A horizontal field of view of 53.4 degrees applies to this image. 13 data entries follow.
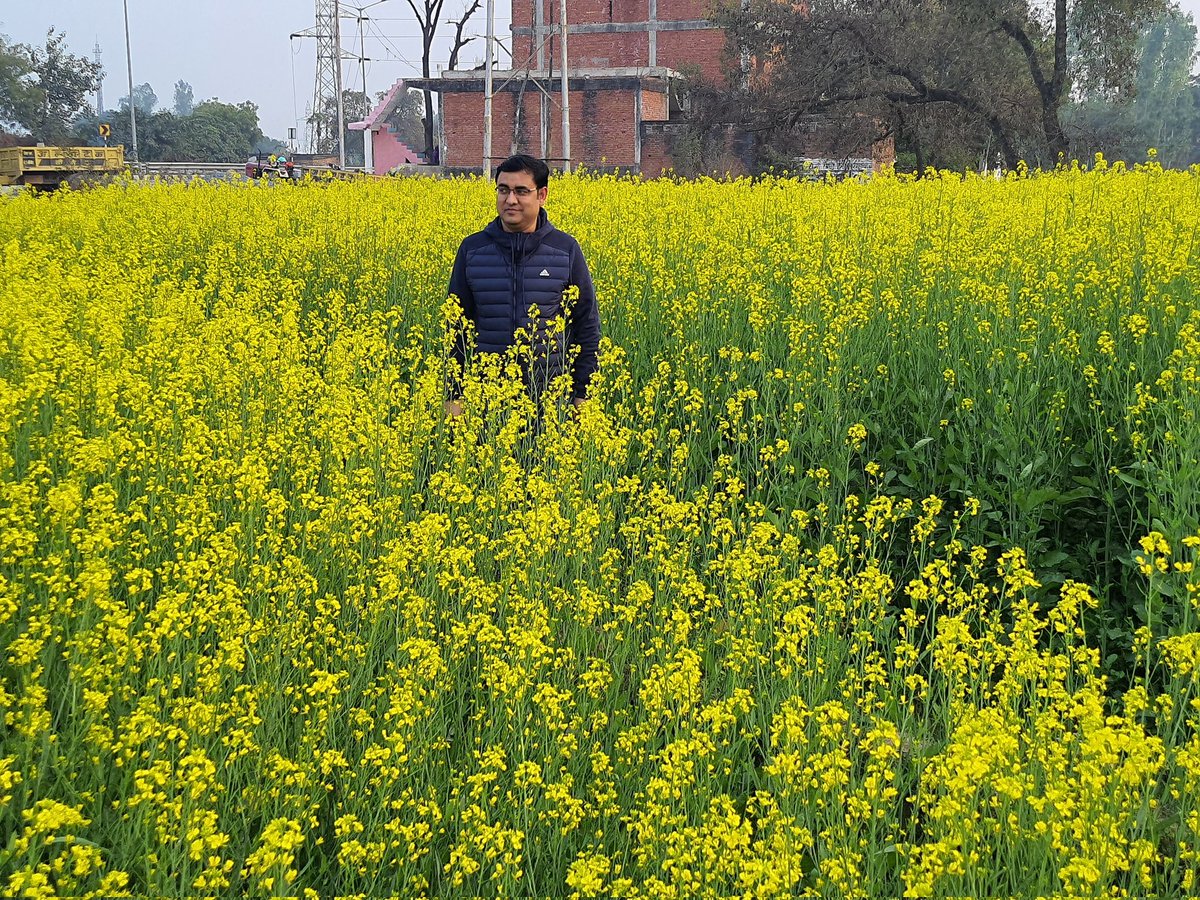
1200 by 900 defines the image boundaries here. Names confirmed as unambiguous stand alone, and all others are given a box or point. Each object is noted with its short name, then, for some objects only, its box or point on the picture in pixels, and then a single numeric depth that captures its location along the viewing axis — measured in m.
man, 6.30
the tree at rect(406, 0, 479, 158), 43.59
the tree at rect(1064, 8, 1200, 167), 81.00
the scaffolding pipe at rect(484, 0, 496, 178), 27.24
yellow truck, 31.69
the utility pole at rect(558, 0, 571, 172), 28.80
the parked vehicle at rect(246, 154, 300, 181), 30.54
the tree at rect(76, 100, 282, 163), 78.19
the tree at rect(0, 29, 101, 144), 72.12
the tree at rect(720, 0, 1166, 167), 27.97
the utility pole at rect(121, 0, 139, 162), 66.62
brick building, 39.00
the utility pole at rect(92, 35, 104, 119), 80.00
